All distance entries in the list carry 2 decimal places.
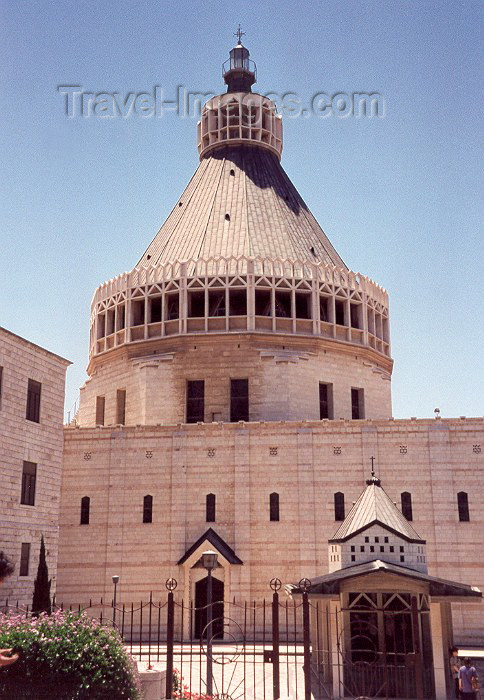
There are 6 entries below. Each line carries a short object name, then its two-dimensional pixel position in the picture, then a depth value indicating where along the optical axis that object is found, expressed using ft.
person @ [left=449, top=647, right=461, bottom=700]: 70.28
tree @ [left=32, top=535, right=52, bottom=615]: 100.64
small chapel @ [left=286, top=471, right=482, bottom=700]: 68.64
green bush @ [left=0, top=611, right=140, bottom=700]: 41.22
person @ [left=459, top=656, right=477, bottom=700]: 62.39
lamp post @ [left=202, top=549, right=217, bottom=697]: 59.21
